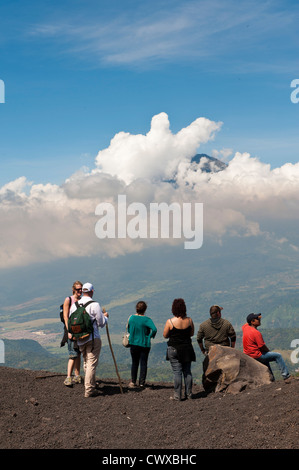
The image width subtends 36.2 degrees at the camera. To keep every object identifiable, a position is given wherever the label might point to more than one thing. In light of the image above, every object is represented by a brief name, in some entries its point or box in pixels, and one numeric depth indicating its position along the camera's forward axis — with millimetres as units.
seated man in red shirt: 14703
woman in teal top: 14516
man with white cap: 13242
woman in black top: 13242
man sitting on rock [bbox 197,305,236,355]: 14969
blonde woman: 13719
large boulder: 13984
